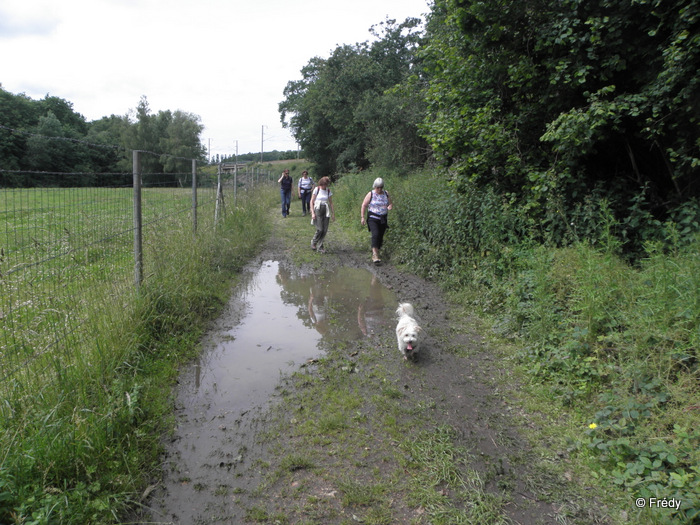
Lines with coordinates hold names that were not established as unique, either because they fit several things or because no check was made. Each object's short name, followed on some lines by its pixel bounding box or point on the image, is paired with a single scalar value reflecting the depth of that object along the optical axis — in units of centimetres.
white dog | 493
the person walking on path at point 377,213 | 985
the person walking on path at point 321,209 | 1102
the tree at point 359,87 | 2216
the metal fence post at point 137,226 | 491
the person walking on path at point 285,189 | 1709
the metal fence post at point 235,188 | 1359
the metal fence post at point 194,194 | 828
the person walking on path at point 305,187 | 1755
